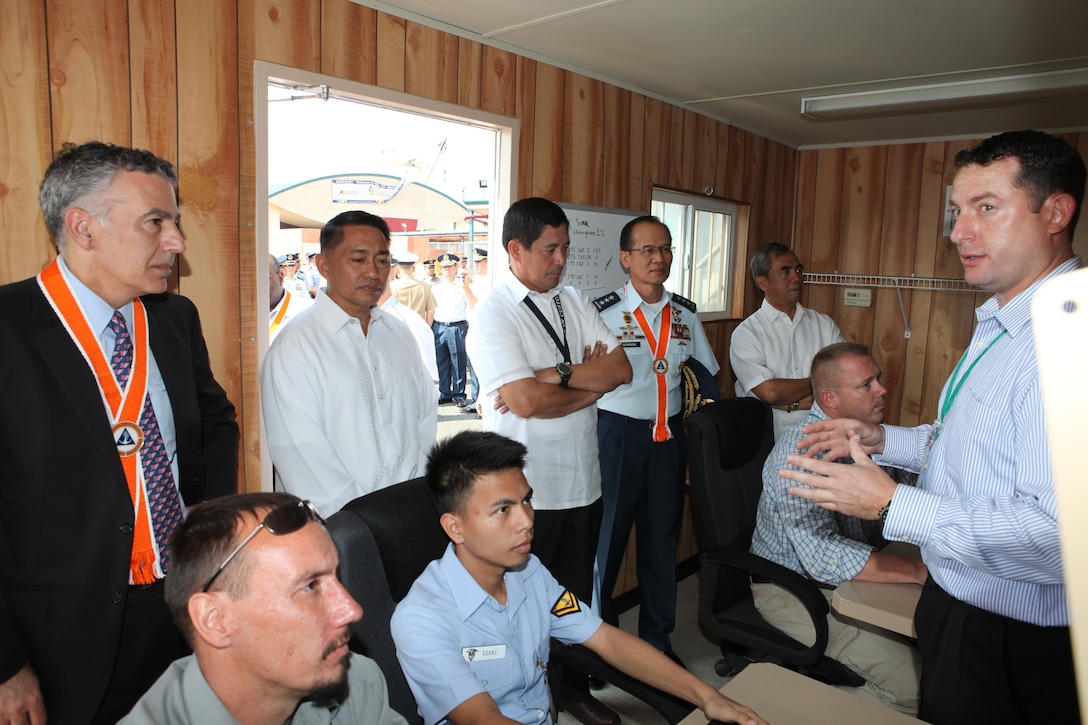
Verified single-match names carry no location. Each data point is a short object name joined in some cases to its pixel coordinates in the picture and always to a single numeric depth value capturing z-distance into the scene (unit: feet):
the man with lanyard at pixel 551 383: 8.35
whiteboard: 11.03
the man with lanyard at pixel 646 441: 10.10
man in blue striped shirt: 4.23
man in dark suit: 4.58
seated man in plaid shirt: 6.83
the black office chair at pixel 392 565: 4.79
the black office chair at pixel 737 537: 7.21
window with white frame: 13.79
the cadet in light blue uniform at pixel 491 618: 4.75
